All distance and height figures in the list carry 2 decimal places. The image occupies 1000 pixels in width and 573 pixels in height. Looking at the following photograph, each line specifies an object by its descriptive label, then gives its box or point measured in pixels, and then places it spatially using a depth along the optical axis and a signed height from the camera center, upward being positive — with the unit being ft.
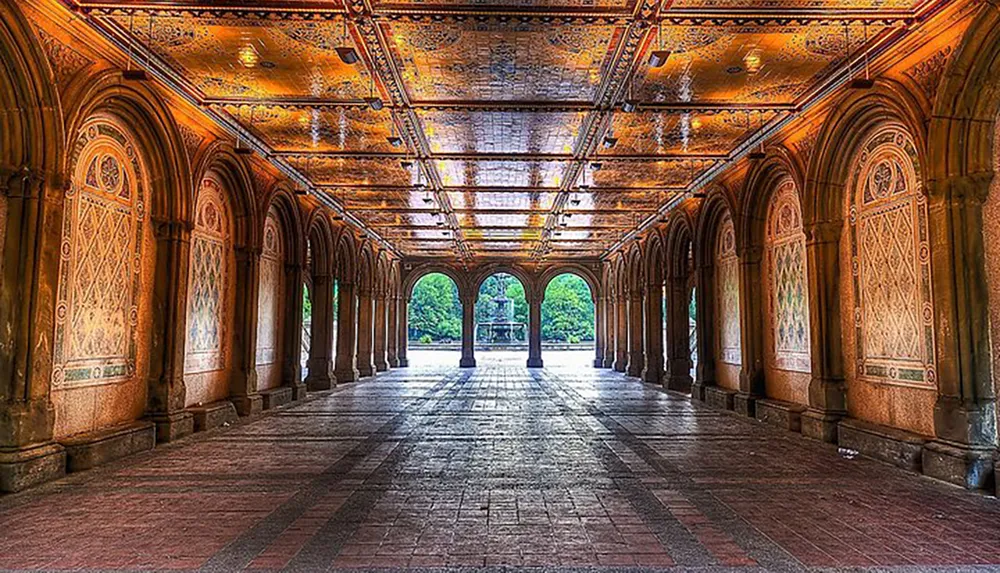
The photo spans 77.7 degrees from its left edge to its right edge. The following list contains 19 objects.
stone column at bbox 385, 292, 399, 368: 81.10 -0.54
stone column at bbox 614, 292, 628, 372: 75.61 -0.80
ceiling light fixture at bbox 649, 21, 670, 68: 21.15 +9.28
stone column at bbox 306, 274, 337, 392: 52.60 -0.86
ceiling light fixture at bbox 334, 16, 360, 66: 21.26 +9.58
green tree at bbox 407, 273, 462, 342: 149.48 +4.42
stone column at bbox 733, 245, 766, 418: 35.78 -0.33
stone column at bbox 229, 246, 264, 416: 35.47 -0.27
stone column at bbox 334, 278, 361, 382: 60.29 +0.07
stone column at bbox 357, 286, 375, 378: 67.46 -0.27
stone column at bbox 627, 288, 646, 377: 68.90 -1.13
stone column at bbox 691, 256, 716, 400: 44.29 -0.10
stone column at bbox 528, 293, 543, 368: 83.25 -0.46
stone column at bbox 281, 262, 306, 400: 44.47 -0.21
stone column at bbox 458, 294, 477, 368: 82.58 -0.41
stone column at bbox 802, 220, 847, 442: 27.63 -0.14
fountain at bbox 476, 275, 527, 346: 122.31 +0.16
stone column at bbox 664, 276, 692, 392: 52.06 -0.78
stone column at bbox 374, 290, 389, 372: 73.56 -0.30
